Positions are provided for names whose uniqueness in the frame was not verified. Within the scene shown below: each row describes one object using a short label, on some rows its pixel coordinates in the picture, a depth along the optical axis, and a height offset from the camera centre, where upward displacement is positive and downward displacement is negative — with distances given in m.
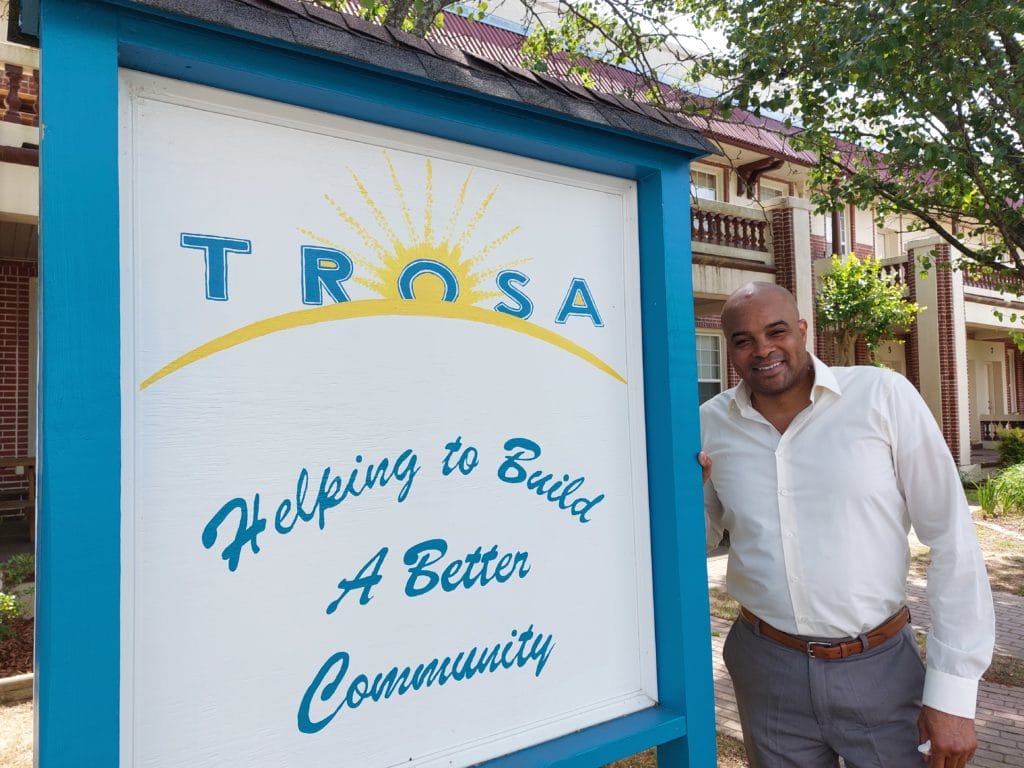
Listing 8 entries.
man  2.10 -0.48
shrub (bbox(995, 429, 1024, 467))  15.04 -1.00
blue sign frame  1.12 +0.22
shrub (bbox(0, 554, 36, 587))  5.95 -1.25
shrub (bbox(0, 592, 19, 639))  4.82 -1.31
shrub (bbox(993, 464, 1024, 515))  10.91 -1.45
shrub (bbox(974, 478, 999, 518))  10.84 -1.51
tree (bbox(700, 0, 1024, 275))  5.17 +2.50
